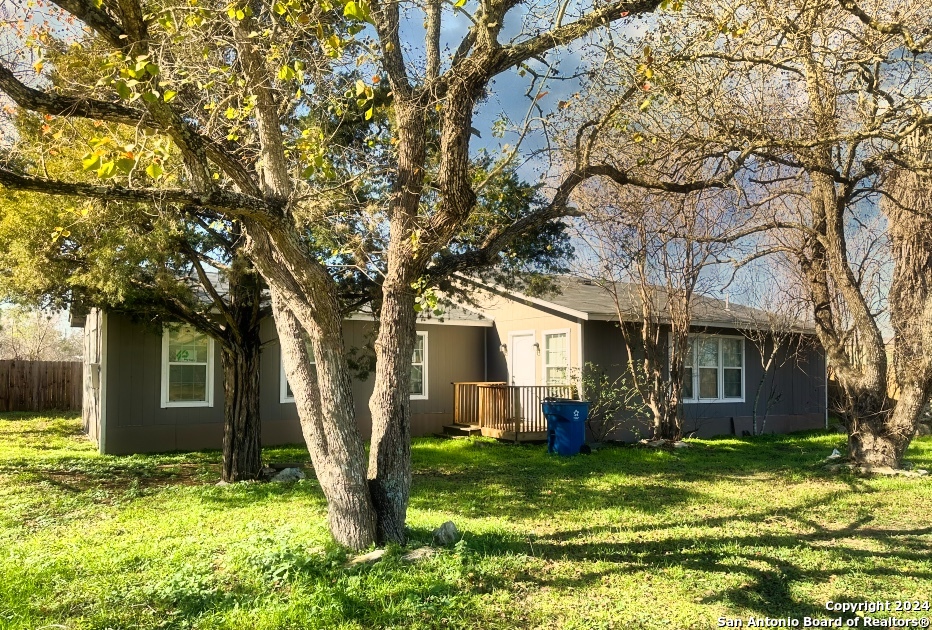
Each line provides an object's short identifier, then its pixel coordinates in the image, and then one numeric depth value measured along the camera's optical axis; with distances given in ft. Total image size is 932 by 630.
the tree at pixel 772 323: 48.80
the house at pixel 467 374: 39.01
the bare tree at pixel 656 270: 40.19
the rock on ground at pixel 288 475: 30.17
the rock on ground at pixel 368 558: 15.95
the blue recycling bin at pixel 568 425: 39.04
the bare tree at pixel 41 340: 118.93
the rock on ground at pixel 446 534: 18.05
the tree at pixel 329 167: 14.84
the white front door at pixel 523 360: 48.80
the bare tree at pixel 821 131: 22.43
